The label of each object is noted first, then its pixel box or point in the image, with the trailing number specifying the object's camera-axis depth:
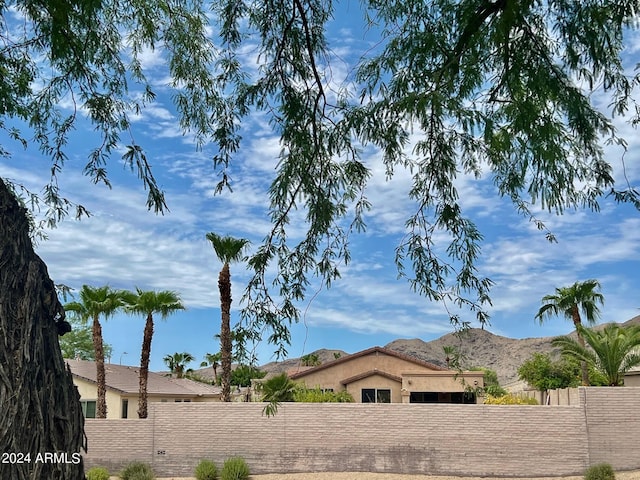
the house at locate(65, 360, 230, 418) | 28.53
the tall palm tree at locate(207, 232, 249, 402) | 20.34
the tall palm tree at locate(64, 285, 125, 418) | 26.81
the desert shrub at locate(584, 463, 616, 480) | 16.86
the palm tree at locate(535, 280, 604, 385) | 28.61
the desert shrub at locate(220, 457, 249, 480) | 17.77
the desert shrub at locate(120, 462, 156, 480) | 18.00
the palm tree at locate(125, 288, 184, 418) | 26.67
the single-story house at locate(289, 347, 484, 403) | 29.50
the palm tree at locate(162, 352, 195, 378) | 49.53
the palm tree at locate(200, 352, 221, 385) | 52.12
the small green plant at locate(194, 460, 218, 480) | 18.02
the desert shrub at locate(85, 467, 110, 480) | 17.86
